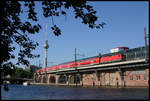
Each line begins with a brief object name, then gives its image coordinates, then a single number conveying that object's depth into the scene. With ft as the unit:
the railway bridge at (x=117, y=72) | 151.74
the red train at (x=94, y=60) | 172.90
